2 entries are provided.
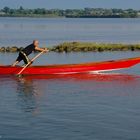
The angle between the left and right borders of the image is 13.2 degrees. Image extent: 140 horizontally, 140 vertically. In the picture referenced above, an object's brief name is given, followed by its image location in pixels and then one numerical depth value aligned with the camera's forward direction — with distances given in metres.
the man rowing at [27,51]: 32.50
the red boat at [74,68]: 31.66
